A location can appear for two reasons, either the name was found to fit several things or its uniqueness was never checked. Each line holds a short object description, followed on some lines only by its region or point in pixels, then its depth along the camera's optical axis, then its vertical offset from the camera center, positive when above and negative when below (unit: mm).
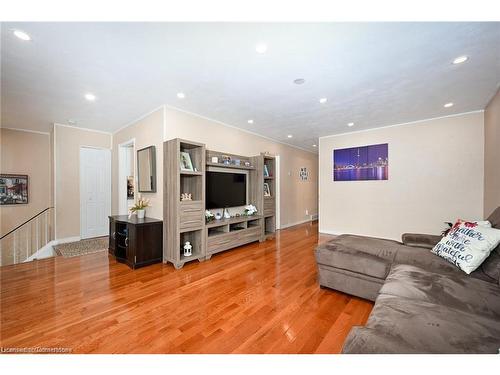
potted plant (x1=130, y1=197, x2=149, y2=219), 3461 -354
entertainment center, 3016 -194
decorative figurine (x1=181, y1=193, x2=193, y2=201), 3241 -154
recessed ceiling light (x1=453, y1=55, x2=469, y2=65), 2045 +1304
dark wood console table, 2932 -814
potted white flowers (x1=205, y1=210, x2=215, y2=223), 3565 -527
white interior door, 4609 -71
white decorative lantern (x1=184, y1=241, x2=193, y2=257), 3167 -980
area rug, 3572 -1152
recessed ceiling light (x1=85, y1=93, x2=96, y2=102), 2926 +1355
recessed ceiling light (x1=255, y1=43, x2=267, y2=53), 1855 +1306
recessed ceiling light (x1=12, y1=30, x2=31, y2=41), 1690 +1314
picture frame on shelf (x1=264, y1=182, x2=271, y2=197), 4804 -75
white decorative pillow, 1623 -514
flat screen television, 3697 -43
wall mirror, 3421 +324
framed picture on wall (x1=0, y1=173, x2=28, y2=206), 4273 -7
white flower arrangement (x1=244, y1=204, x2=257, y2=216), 4312 -495
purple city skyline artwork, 4410 +540
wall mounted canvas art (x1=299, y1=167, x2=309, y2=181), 6685 +429
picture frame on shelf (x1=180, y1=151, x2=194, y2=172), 3226 +417
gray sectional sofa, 930 -719
